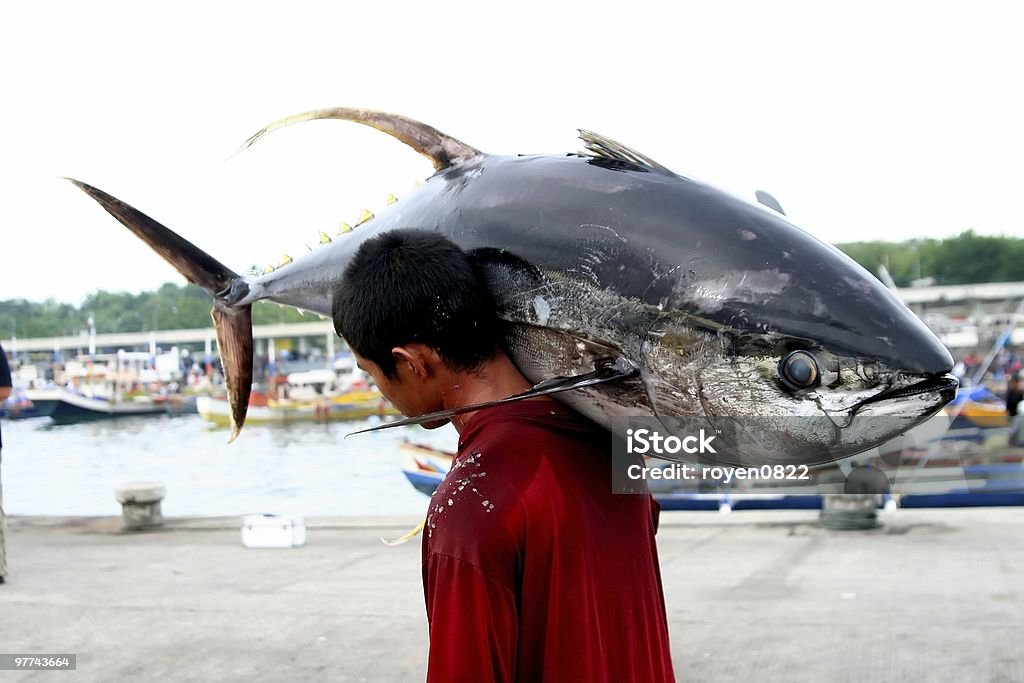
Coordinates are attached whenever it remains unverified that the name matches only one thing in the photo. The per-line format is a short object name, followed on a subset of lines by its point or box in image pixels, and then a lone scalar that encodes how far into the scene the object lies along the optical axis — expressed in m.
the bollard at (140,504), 9.62
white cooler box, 8.52
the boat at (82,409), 63.94
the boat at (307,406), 52.12
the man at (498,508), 1.54
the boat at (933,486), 10.79
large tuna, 1.42
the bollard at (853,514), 8.61
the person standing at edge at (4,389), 6.99
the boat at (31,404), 64.38
